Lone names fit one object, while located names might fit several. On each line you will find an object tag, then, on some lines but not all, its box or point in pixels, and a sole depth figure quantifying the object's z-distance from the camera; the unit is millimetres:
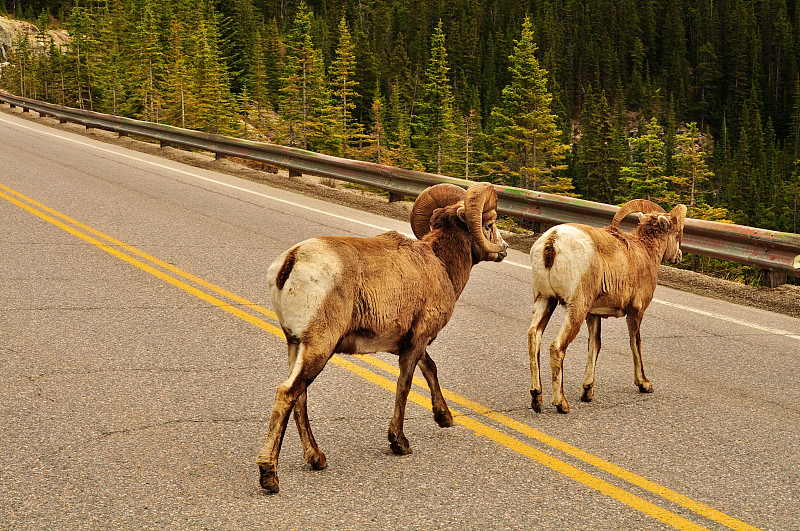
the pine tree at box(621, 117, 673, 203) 62562
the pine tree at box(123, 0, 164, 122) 66812
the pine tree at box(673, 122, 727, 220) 46547
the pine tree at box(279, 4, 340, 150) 57906
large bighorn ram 4078
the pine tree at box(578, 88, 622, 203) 98050
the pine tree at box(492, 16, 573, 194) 54906
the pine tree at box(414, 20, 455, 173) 61469
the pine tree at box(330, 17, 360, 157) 61069
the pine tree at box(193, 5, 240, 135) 59219
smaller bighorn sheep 5520
